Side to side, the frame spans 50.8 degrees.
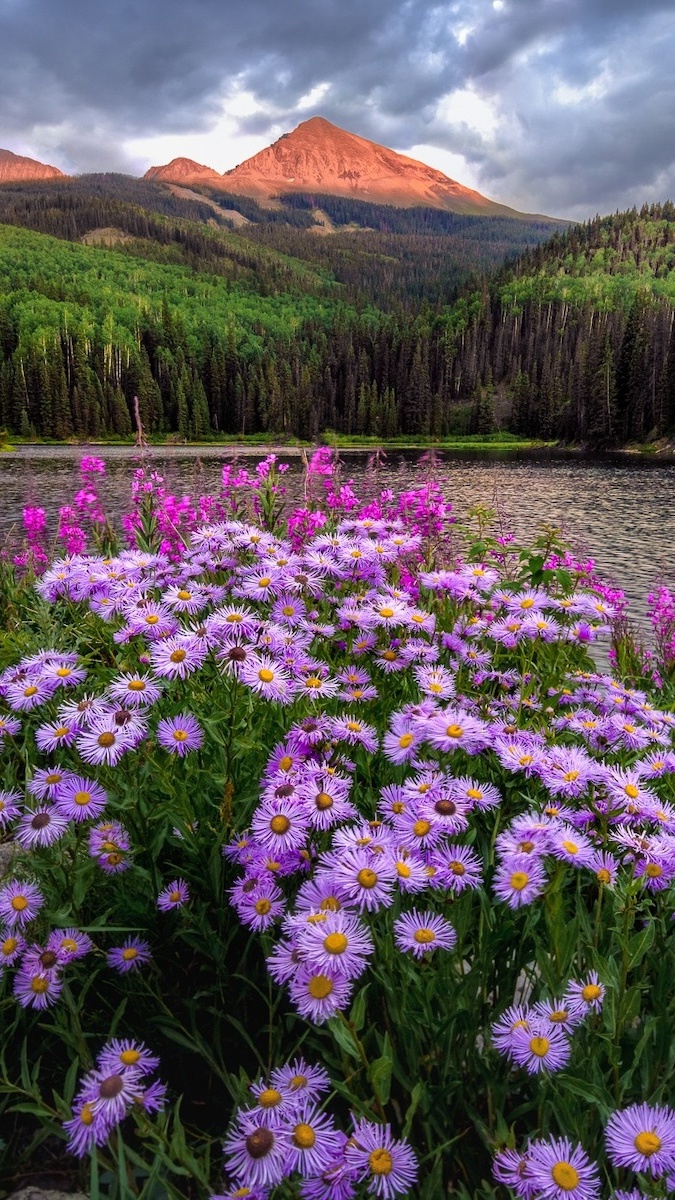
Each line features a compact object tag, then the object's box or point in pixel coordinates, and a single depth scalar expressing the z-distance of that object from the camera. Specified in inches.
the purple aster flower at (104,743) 22.2
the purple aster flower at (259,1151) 14.0
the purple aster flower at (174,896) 24.2
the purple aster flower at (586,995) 17.5
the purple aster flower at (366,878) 16.6
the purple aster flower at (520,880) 17.5
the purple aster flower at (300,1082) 16.0
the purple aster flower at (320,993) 15.2
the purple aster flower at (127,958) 23.2
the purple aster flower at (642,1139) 14.6
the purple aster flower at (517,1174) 15.0
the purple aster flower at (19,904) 21.3
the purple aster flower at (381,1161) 14.8
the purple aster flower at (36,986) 20.3
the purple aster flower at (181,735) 24.5
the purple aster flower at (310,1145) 14.4
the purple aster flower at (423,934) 18.1
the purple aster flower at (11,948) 20.8
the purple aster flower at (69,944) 21.4
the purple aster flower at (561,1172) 14.3
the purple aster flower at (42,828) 21.3
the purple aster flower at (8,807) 23.4
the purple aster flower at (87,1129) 16.1
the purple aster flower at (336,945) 15.2
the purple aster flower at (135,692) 24.1
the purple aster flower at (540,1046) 16.5
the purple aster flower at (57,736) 23.7
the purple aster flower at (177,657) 24.5
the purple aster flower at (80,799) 22.2
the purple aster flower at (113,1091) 16.2
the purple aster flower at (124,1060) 17.5
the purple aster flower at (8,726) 26.8
